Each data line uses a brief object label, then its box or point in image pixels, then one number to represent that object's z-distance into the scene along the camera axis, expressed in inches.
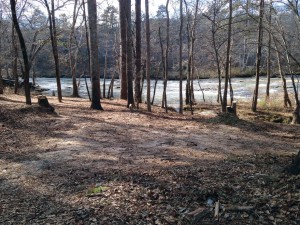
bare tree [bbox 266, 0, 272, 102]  661.2
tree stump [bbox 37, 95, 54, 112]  423.5
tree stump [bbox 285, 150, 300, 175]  152.5
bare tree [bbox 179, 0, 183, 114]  498.2
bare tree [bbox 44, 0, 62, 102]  545.8
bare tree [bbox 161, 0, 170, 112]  557.5
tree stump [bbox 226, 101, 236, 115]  485.4
